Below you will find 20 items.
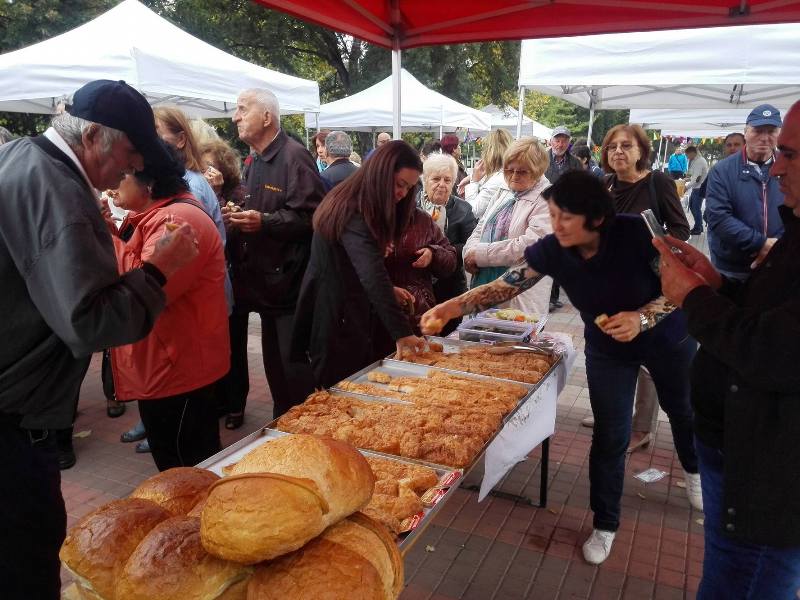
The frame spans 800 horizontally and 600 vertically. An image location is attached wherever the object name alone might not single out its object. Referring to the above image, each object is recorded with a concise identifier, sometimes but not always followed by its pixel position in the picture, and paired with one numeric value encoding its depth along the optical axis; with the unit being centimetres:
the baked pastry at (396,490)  152
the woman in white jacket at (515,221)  385
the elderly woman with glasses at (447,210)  420
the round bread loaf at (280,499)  100
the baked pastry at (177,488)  128
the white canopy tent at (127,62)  541
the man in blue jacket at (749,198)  441
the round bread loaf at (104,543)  107
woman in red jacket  231
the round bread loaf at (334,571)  100
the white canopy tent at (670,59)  502
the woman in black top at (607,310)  242
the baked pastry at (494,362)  271
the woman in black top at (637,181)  388
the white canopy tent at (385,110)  1242
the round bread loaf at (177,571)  101
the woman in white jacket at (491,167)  538
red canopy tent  293
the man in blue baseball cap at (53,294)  146
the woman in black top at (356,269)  275
